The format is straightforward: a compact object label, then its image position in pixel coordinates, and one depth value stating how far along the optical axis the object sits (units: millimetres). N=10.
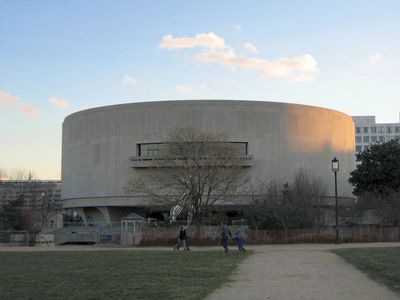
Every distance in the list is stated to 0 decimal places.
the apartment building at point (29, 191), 147375
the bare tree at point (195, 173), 54125
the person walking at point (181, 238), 39250
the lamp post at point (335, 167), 42625
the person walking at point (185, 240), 39312
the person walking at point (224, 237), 33362
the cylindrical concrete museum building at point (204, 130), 87062
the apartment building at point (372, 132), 182375
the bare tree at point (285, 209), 47906
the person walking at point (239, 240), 33806
